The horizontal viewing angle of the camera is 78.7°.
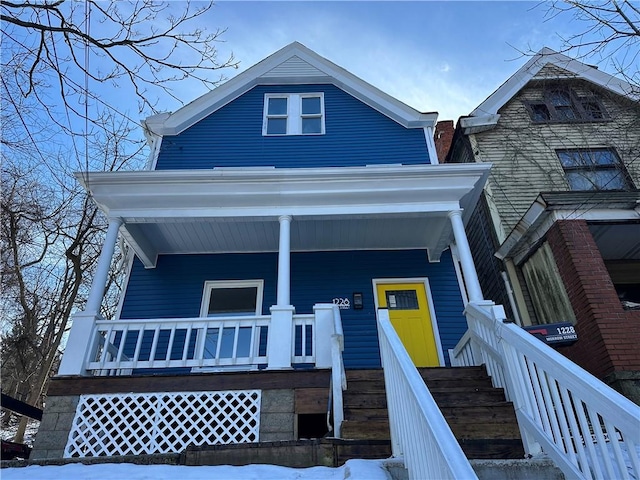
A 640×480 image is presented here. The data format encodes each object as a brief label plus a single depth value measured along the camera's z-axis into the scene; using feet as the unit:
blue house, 13.05
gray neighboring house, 16.89
